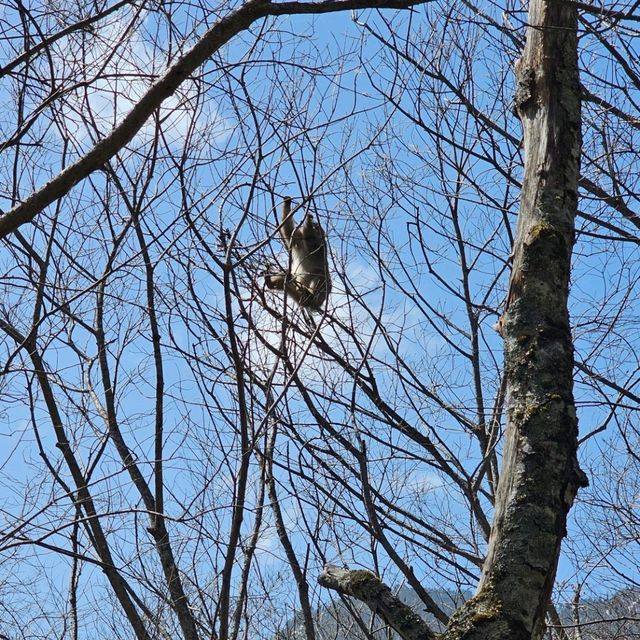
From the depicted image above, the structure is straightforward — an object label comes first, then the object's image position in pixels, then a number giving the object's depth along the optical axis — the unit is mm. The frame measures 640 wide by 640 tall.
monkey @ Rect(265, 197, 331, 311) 7861
